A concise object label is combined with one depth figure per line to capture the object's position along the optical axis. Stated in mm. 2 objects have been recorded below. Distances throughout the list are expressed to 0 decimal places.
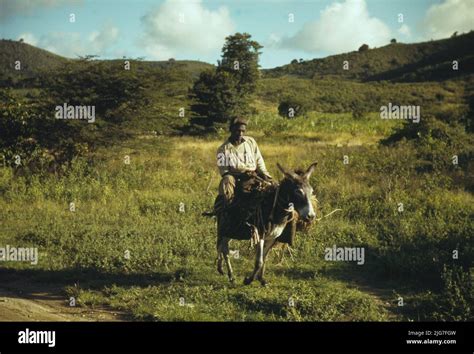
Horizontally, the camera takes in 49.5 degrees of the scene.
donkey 6883
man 7727
